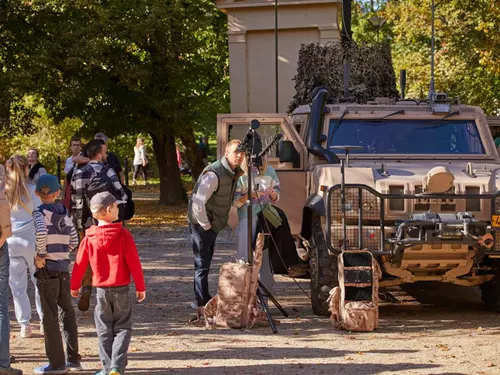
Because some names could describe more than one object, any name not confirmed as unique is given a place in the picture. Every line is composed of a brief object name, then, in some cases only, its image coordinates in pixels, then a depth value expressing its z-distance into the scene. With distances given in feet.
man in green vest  34.37
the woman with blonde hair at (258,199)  36.09
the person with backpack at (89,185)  34.27
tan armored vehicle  33.81
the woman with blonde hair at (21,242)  32.42
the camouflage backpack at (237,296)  33.68
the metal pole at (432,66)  44.12
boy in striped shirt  26.63
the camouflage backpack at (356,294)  33.45
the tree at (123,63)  73.79
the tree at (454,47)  77.30
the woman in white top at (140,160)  128.47
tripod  33.81
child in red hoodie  25.07
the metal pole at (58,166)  92.12
